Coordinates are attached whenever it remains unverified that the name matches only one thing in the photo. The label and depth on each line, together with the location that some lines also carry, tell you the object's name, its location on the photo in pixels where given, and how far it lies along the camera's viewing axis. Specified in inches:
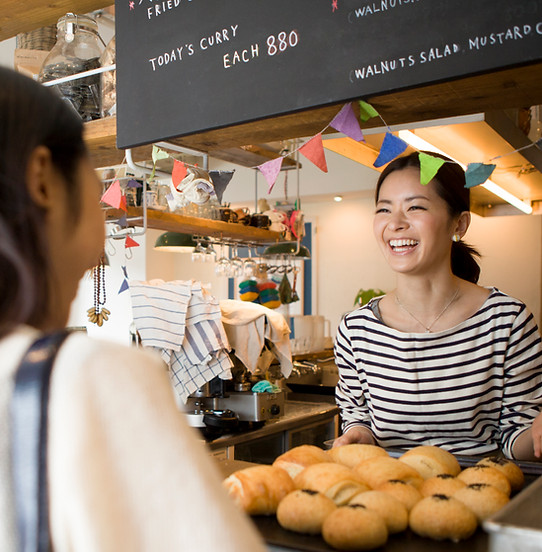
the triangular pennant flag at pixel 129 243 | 129.4
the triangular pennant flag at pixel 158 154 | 76.9
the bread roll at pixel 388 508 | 36.0
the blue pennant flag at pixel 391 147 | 67.4
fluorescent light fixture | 101.5
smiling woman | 69.1
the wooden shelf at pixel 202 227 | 129.6
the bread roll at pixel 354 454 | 48.3
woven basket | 97.5
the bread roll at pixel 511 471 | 45.1
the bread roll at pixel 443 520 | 35.2
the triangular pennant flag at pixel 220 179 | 86.3
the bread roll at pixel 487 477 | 41.5
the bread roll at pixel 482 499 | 37.1
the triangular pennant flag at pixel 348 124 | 61.6
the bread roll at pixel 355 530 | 33.5
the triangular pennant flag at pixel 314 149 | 69.8
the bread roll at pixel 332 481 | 39.3
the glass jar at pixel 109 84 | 81.4
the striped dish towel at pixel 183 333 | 121.6
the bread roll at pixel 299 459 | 45.8
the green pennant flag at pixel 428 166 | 65.5
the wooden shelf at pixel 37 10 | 84.0
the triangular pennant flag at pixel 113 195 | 101.2
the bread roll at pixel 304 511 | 36.2
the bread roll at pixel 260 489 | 39.6
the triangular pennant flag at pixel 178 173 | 86.6
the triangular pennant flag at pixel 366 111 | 60.2
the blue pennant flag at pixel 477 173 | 64.9
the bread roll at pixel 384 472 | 42.0
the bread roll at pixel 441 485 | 40.0
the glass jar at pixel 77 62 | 85.3
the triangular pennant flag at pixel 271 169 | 77.2
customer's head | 21.3
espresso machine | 120.9
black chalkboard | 51.1
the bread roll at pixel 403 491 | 38.4
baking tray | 34.5
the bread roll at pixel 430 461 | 45.6
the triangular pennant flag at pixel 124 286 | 133.4
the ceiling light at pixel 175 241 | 161.6
